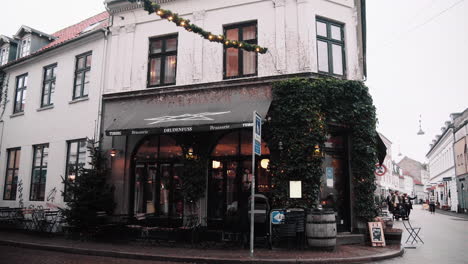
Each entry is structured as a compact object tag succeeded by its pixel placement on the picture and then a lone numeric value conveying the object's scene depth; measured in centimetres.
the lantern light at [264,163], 1238
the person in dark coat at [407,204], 2509
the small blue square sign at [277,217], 1030
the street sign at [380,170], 1330
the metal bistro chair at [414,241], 1232
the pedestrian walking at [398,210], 2432
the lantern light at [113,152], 1424
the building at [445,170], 4219
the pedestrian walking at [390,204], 2786
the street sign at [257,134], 964
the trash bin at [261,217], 1115
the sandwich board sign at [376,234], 1113
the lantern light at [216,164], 1305
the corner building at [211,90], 1240
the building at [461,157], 3492
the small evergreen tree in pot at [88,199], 1277
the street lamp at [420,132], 4350
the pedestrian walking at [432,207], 3725
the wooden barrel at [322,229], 1012
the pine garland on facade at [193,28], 834
